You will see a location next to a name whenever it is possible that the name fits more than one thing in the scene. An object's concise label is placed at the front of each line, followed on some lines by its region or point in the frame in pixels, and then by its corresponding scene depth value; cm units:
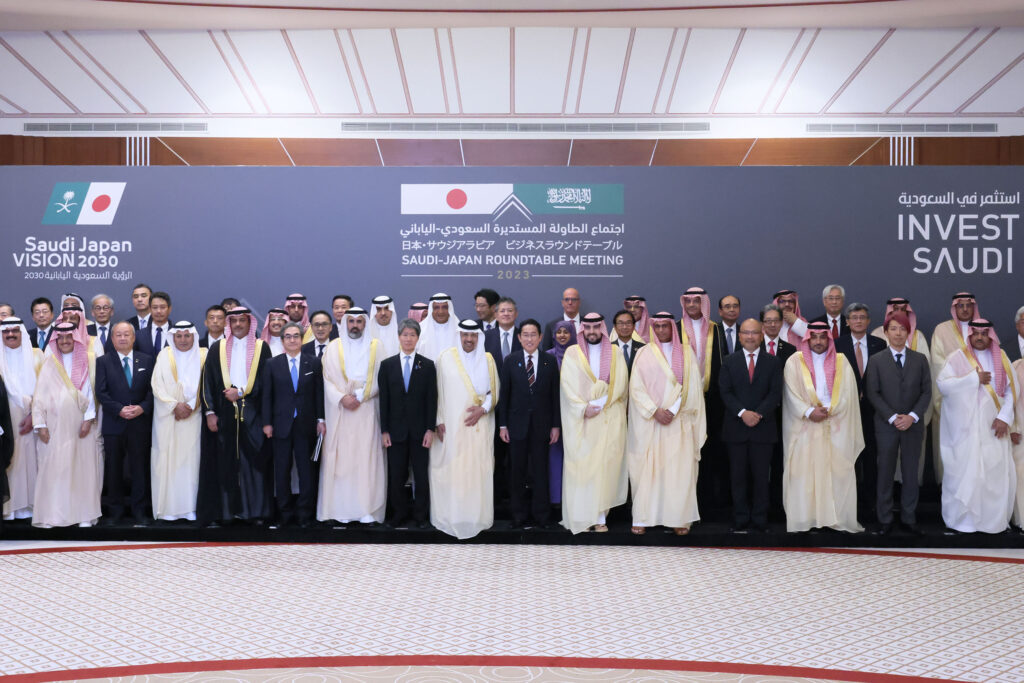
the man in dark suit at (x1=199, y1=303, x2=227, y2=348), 661
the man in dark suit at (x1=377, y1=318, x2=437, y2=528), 610
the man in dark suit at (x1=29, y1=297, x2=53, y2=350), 692
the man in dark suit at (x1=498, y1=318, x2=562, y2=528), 613
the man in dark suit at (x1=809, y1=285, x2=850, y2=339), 710
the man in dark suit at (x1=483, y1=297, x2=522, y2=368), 670
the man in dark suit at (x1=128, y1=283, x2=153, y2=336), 713
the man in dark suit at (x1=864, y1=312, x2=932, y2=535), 608
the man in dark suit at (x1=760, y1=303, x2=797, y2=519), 651
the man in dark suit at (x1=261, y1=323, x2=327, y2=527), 612
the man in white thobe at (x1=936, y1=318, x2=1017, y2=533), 609
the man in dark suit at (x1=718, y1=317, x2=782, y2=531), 605
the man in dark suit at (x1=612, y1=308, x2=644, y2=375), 648
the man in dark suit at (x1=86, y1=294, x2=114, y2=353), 711
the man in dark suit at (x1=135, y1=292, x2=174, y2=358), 678
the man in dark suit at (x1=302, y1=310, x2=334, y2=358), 654
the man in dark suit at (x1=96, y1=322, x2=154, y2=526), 621
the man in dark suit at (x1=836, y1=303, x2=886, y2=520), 645
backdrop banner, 766
